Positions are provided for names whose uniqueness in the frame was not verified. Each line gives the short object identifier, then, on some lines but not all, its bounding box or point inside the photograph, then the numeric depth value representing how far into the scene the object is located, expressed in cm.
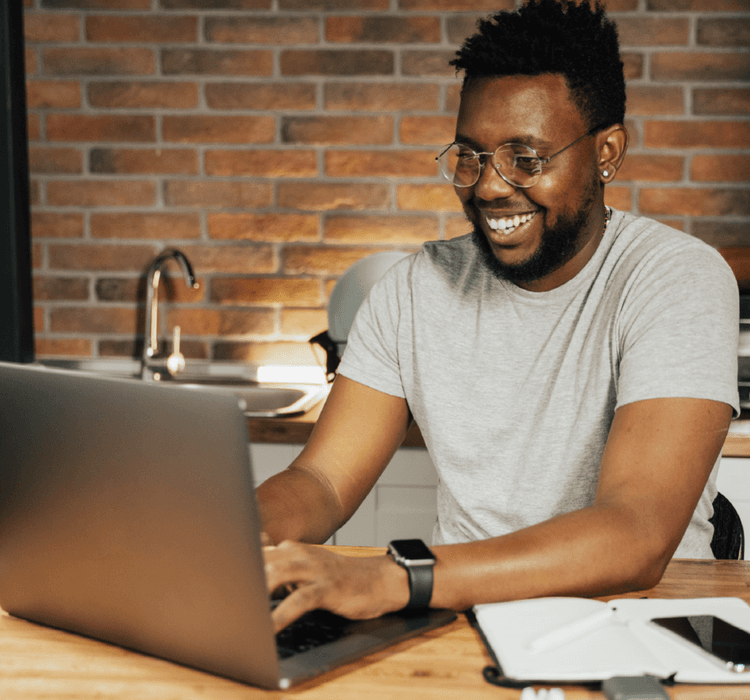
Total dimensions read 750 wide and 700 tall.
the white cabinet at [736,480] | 162
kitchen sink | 210
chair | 118
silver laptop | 57
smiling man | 94
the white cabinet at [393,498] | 171
